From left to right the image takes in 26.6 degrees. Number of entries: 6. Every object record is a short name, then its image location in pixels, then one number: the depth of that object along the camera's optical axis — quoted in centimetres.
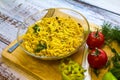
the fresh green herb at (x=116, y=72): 74
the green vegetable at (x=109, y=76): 73
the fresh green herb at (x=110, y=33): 86
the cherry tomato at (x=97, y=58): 77
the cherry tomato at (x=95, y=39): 83
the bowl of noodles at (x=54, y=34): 81
